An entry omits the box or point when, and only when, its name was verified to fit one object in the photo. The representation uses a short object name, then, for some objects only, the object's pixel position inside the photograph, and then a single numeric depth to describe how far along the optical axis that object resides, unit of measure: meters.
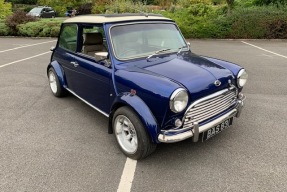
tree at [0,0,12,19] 20.99
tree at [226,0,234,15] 15.73
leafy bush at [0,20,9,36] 16.23
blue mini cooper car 2.89
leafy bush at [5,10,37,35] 16.16
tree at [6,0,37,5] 41.96
